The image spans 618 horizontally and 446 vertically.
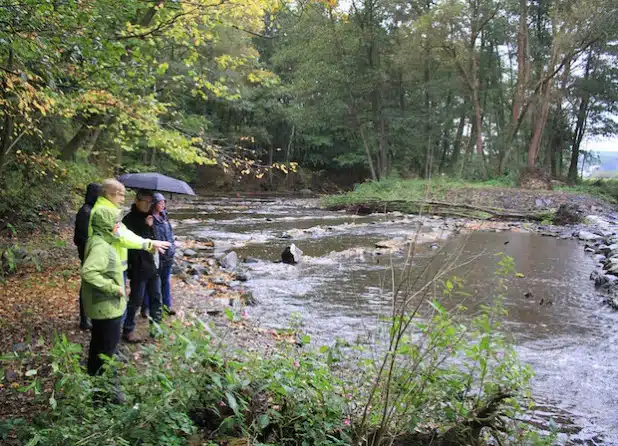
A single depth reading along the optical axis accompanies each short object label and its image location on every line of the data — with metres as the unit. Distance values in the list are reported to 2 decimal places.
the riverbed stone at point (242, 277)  8.30
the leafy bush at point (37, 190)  9.19
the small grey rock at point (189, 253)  10.20
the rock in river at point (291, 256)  9.89
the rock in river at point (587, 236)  13.42
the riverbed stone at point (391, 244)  11.70
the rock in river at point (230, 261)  9.23
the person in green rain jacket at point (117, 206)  3.35
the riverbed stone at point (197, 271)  8.45
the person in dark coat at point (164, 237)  4.97
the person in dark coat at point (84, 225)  4.70
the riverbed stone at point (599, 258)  10.46
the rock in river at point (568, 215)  17.36
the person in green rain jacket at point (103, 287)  3.17
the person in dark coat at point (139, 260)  4.74
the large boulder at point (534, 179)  24.09
